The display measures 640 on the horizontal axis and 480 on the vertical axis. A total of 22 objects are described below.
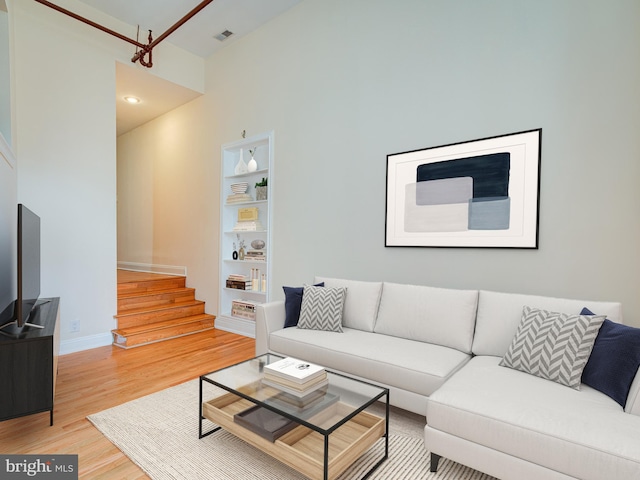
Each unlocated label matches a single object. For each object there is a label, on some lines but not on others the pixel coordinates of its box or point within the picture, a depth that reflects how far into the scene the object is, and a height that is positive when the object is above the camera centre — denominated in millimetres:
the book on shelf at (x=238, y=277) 4438 -626
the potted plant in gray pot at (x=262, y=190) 4238 +486
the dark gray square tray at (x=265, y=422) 1675 -976
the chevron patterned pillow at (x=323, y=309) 2861 -660
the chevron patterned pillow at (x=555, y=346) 1797 -606
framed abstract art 2500 +308
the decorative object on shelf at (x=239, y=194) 4379 +445
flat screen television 2012 -284
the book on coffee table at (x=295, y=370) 1828 -770
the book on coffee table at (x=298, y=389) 1806 -845
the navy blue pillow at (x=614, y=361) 1640 -621
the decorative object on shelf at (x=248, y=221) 4297 +102
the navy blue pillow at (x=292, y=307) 3045 -681
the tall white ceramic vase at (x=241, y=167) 4424 +795
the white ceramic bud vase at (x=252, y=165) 4305 +795
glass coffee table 1523 -981
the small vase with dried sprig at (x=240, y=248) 4531 -257
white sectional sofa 1379 -796
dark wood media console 1895 -828
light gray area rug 1729 -1221
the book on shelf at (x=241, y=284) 4375 -705
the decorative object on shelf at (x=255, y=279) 4344 -629
